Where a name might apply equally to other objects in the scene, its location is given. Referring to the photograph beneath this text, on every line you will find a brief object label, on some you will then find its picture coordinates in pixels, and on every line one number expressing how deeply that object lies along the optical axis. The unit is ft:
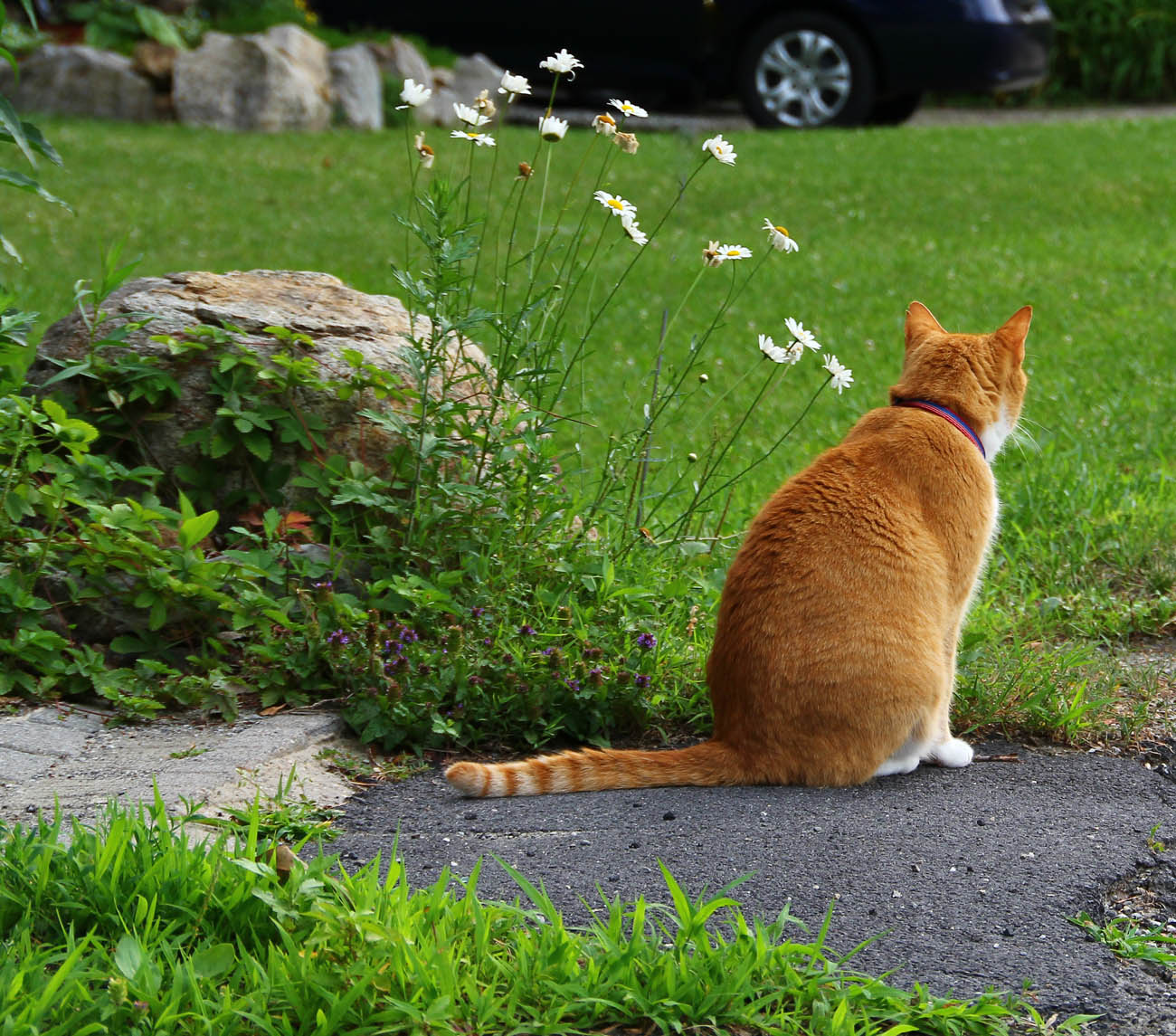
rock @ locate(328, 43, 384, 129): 81.30
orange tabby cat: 19.83
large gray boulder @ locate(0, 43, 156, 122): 78.02
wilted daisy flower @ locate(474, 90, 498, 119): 21.97
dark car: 78.89
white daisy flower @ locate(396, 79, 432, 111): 21.48
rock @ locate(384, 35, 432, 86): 83.82
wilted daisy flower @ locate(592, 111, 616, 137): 21.91
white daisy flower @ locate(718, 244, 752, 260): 22.20
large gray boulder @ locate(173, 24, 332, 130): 78.23
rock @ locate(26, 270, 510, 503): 25.52
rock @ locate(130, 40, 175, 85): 79.51
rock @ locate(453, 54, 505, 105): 84.58
